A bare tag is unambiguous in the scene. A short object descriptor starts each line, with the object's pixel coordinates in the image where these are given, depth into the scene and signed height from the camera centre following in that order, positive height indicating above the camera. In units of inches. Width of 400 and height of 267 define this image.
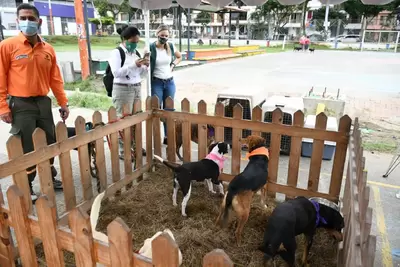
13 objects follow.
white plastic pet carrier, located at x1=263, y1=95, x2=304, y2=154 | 204.1 -44.2
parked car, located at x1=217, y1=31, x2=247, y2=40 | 2801.2 -1.4
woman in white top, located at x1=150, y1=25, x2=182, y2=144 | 205.0 -18.4
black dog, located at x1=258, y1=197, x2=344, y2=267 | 98.3 -57.2
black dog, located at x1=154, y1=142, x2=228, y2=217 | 138.3 -56.2
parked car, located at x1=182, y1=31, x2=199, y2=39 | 2775.1 +4.0
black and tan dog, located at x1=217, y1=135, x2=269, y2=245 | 118.3 -53.7
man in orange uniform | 130.8 -17.5
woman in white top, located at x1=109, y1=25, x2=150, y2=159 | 179.2 -18.6
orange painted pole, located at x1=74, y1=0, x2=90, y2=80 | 473.4 -6.4
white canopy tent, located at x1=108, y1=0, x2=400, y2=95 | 208.1 +21.4
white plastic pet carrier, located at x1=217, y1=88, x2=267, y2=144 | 209.0 -40.8
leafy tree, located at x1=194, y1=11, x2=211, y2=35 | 3104.1 +153.4
